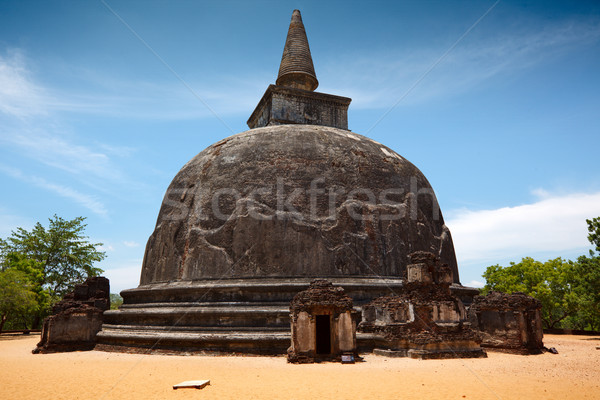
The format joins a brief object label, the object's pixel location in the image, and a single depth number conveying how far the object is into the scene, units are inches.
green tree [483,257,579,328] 949.8
